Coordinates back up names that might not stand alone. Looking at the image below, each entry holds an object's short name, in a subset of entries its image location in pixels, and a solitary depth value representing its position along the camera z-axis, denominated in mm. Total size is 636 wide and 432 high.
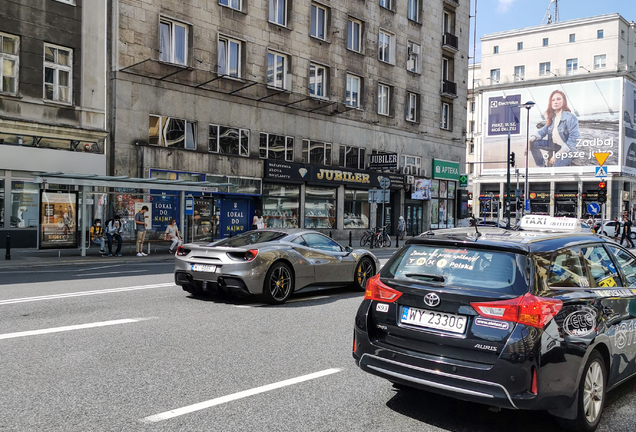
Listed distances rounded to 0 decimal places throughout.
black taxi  4125
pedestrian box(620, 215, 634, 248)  30547
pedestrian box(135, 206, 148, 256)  21047
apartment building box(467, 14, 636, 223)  69375
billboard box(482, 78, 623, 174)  69250
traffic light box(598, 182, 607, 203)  31922
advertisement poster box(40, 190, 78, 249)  19797
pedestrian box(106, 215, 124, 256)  20266
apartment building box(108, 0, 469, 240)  24516
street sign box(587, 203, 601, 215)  30288
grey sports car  9609
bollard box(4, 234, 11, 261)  17938
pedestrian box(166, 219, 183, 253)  22000
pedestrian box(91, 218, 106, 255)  20891
